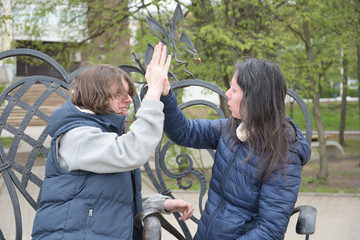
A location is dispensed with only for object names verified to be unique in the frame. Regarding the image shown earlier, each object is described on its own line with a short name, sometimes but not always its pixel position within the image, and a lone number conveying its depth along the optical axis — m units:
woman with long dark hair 2.14
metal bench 2.64
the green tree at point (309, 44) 9.05
